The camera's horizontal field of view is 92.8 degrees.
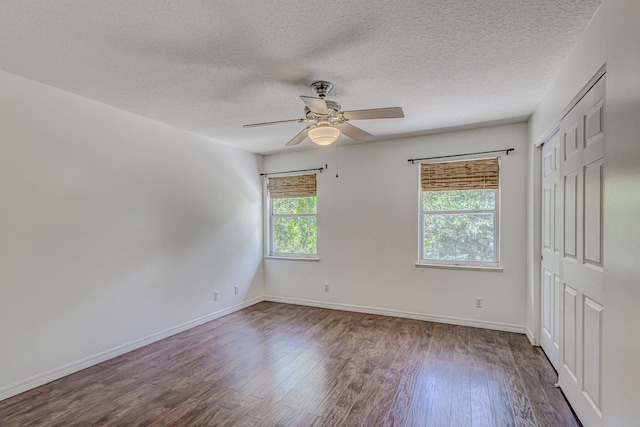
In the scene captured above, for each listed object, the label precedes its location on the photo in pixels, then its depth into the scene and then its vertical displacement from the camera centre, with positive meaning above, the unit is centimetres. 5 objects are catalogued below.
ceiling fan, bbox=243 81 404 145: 219 +77
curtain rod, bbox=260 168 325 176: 475 +72
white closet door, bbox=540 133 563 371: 254 -28
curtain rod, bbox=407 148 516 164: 359 +78
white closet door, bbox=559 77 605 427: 175 -24
